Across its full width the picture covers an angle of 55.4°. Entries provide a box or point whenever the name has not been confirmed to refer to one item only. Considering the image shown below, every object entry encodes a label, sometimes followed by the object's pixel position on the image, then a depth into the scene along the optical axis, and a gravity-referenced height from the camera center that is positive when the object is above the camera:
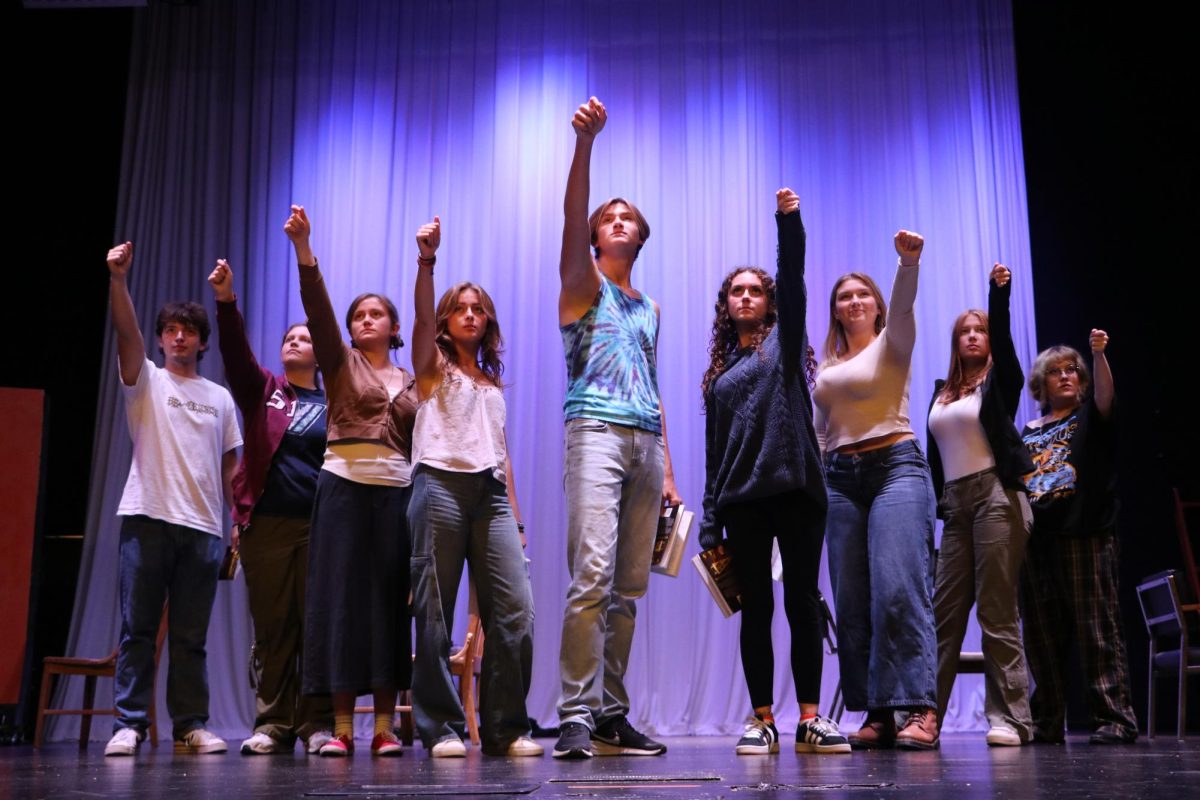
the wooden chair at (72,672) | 4.29 -0.11
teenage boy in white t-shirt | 3.28 +0.35
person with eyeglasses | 3.49 +0.23
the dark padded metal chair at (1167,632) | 4.09 +0.04
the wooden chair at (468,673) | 4.43 -0.12
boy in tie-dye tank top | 2.62 +0.40
